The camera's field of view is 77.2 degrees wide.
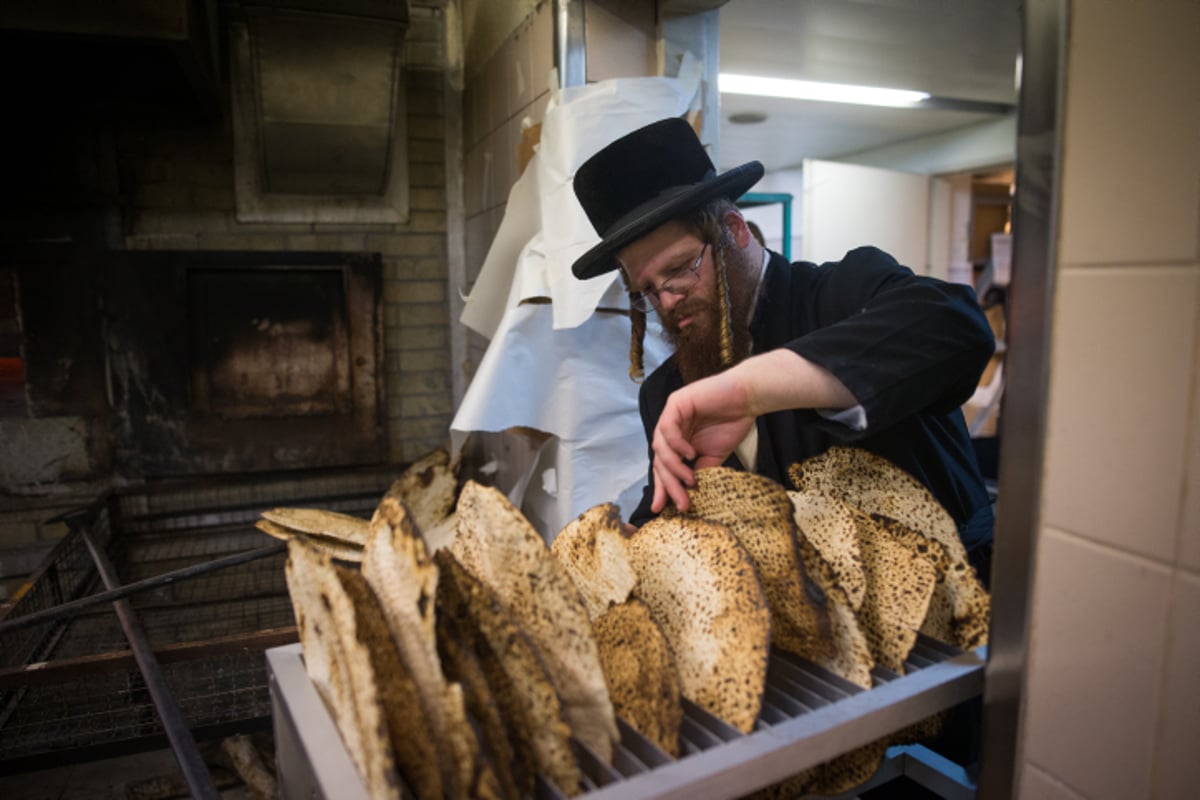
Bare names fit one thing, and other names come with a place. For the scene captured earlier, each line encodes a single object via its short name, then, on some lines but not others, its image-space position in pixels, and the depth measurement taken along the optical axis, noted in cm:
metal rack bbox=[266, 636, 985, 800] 55
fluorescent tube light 373
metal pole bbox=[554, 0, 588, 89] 206
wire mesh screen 178
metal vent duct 272
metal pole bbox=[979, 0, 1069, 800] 63
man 94
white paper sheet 195
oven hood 217
